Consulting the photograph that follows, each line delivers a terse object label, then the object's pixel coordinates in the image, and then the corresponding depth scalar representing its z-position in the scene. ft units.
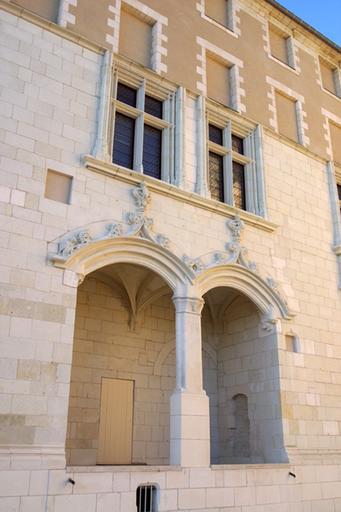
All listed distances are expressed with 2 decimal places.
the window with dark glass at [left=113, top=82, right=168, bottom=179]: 31.68
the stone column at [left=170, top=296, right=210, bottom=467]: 26.00
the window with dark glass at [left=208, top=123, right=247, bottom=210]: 35.37
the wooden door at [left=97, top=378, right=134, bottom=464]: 32.35
